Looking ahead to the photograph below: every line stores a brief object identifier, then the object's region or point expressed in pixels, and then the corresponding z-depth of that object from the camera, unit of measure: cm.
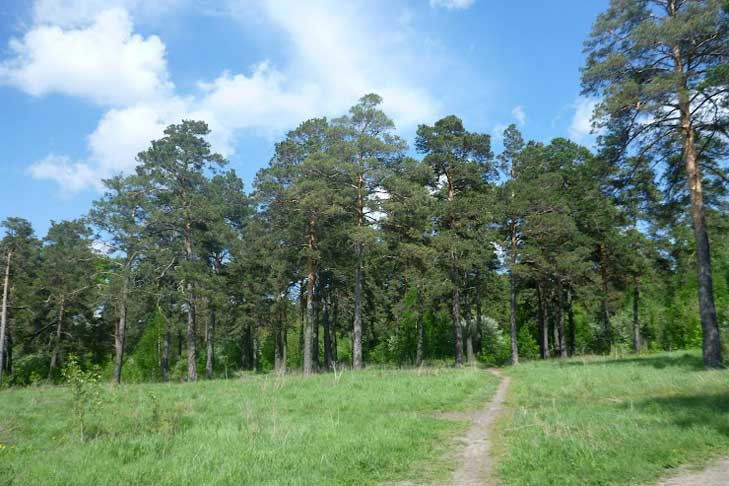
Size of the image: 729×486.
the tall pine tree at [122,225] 2867
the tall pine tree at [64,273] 3353
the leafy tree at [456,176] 2941
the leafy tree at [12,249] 3084
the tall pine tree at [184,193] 2858
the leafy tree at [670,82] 1532
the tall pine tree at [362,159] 2492
